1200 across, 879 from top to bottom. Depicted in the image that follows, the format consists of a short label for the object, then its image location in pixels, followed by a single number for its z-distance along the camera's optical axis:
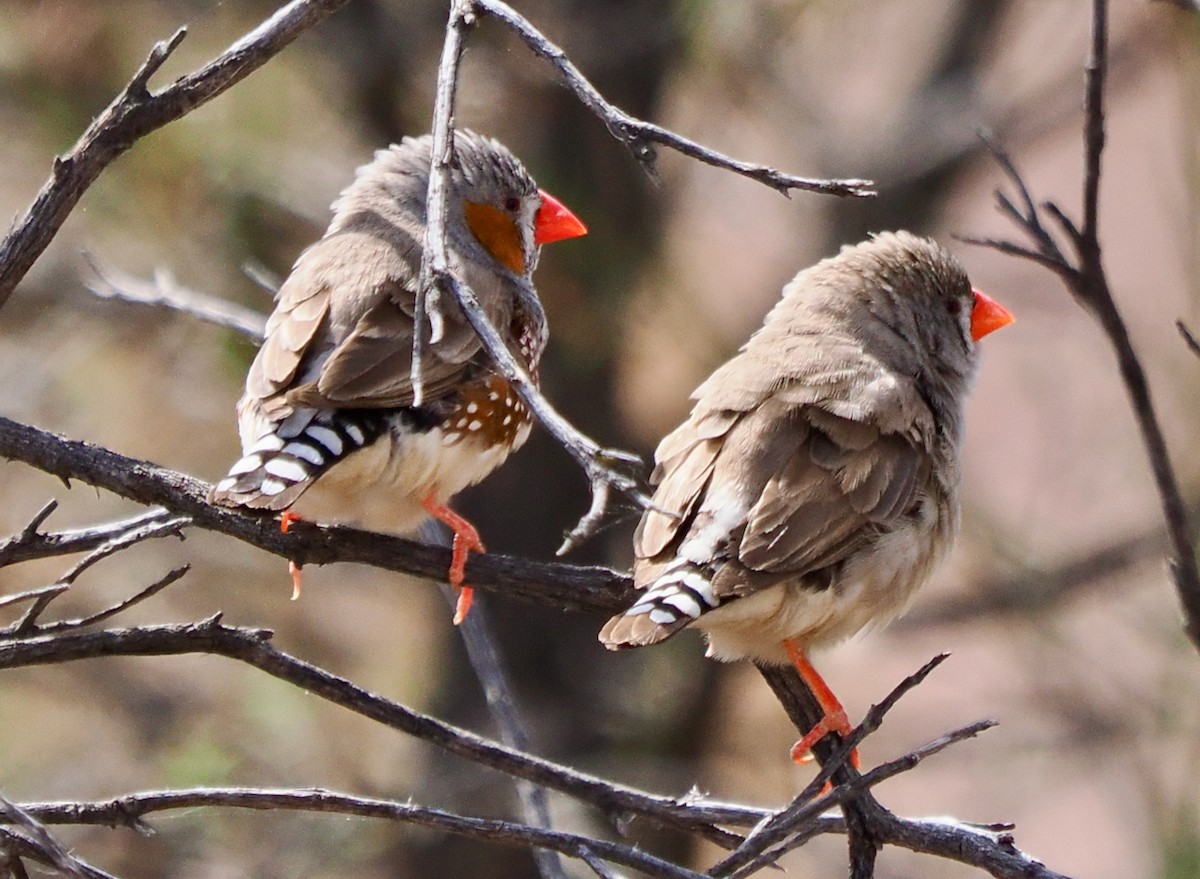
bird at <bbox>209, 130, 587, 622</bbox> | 5.71
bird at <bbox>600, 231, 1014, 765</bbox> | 5.70
